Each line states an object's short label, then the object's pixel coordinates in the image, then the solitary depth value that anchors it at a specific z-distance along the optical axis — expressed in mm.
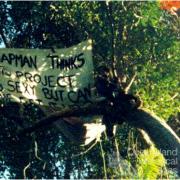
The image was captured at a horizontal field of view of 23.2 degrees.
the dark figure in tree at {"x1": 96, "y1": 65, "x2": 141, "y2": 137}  9641
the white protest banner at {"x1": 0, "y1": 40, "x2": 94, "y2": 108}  9859
